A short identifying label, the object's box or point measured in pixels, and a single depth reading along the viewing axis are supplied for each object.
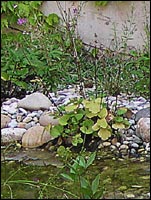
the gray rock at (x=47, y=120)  3.69
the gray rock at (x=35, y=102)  4.12
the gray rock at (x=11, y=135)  3.72
